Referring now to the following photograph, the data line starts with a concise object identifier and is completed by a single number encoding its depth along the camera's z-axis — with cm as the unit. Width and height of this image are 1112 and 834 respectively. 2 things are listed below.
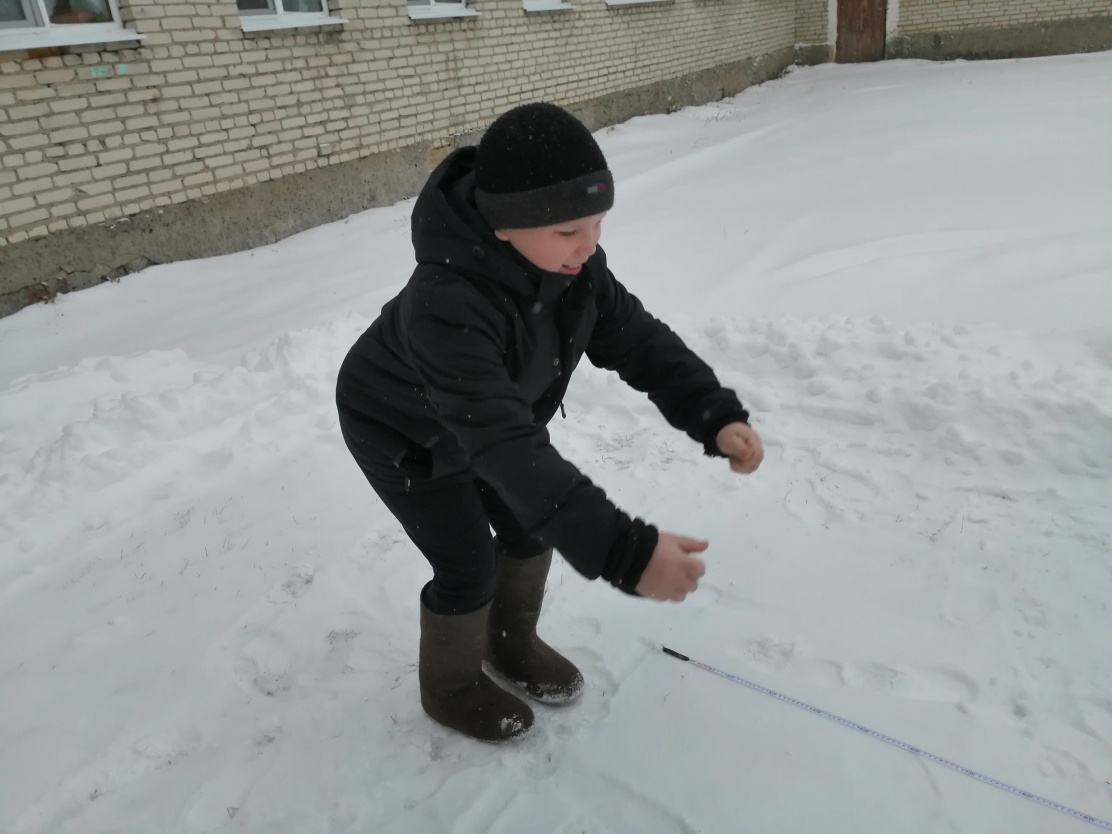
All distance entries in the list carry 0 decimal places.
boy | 138
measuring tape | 170
